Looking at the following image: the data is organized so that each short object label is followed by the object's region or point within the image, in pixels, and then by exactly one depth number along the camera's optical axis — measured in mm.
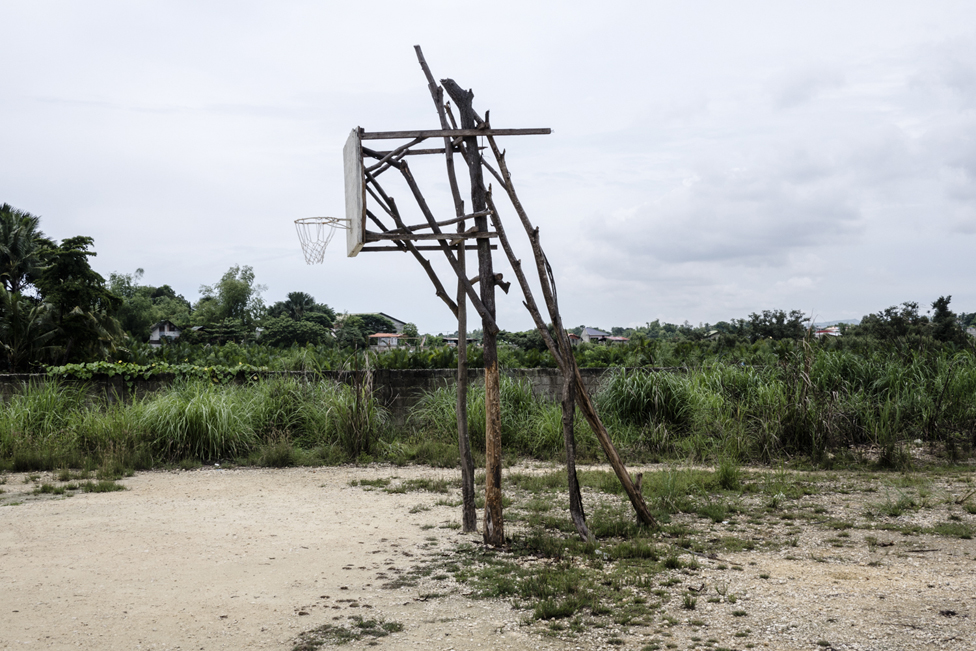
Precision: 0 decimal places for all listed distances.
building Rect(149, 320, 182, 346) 54850
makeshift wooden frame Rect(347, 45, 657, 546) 5316
